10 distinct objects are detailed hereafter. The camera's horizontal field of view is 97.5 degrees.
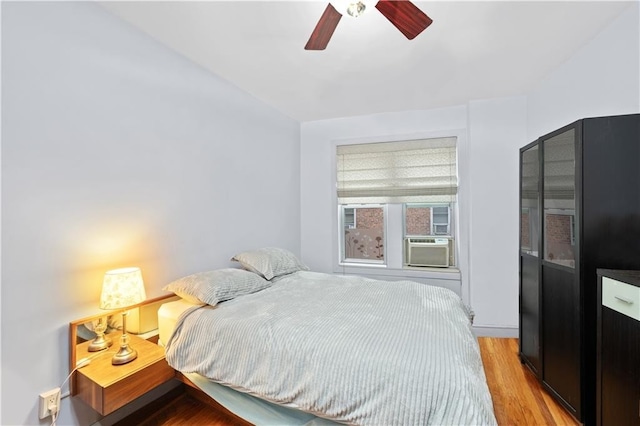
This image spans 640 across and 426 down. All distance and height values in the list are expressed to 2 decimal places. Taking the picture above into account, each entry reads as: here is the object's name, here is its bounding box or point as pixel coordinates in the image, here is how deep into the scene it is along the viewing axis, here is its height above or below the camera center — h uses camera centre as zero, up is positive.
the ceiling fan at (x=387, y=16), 1.35 +1.00
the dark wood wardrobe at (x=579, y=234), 1.62 -0.14
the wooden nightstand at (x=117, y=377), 1.41 -0.88
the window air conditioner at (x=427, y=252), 3.37 -0.49
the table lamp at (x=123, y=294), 1.54 -0.46
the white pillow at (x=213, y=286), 1.87 -0.52
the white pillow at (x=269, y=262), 2.50 -0.46
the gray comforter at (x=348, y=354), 1.13 -0.68
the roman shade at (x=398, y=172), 3.34 +0.50
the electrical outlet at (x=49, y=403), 1.45 -1.00
